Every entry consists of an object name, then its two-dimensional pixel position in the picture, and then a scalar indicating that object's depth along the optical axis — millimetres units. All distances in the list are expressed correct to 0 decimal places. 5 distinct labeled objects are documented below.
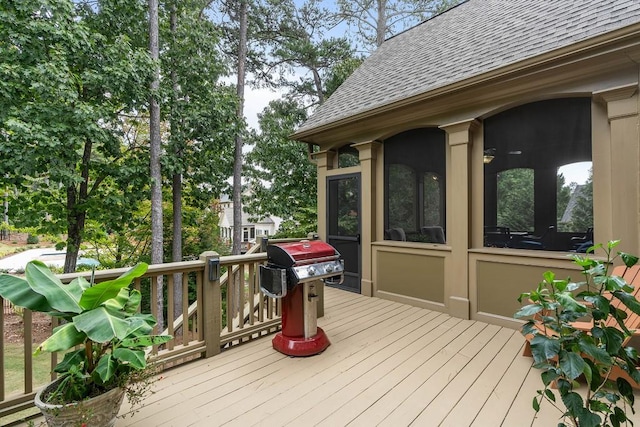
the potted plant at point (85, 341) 1541
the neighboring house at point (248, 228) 24141
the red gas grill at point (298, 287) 2754
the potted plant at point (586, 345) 1210
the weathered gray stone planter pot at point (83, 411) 1533
